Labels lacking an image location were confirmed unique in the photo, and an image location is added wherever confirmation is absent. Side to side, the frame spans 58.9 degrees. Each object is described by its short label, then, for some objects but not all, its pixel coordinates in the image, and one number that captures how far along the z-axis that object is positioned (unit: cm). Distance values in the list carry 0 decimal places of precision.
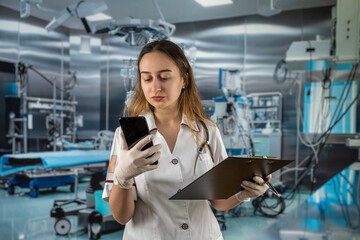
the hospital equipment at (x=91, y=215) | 338
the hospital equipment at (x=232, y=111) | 394
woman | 106
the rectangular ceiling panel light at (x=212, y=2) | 641
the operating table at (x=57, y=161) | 354
